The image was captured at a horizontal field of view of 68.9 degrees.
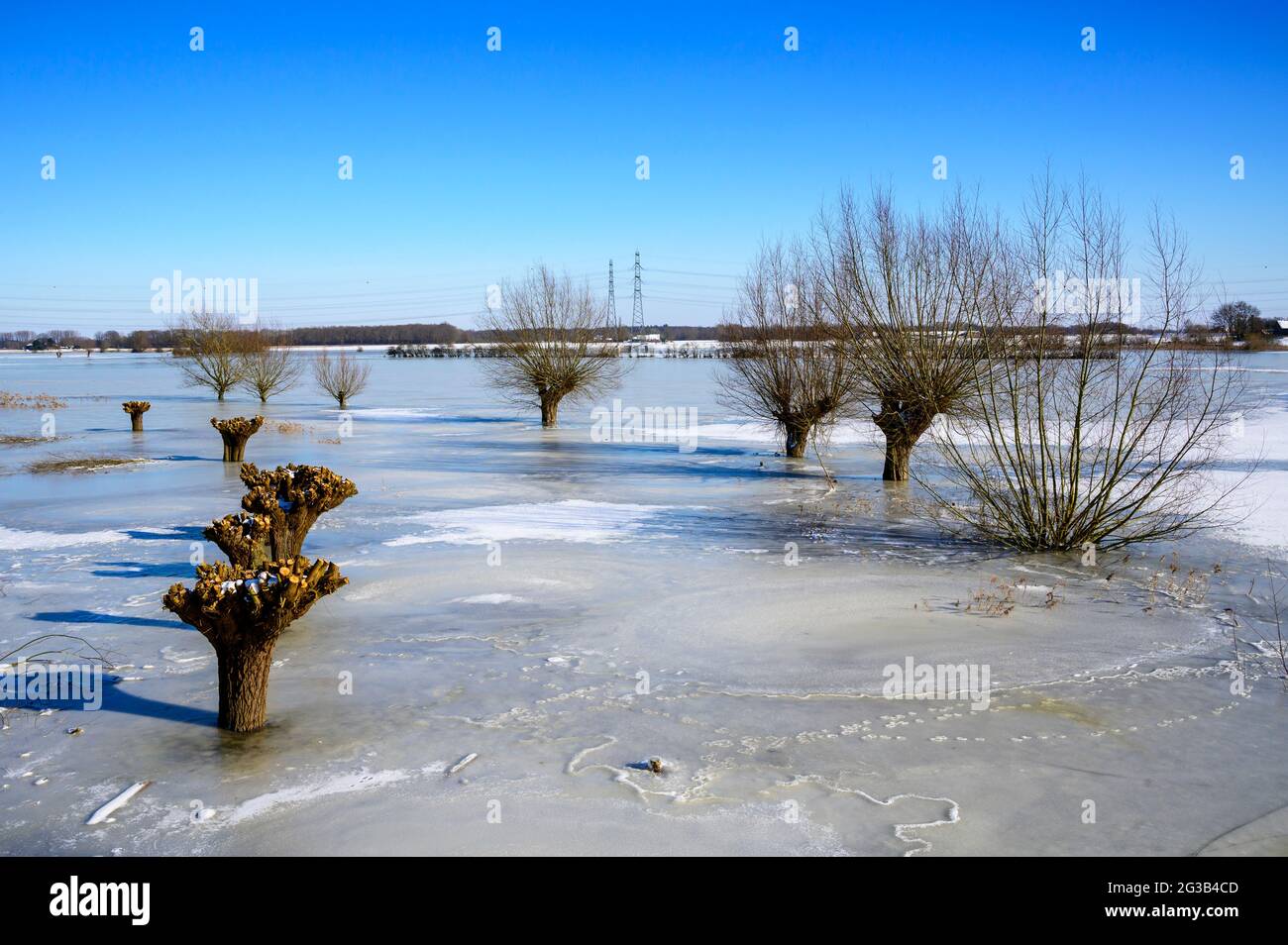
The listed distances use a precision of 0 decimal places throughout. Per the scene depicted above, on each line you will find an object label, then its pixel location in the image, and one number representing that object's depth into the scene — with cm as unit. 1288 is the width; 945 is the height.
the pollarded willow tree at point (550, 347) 3503
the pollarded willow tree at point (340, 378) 4400
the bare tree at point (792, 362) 2258
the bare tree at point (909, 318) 1697
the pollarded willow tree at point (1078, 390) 1186
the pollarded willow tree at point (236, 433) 2202
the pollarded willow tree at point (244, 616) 643
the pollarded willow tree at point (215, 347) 4666
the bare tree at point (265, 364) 4656
